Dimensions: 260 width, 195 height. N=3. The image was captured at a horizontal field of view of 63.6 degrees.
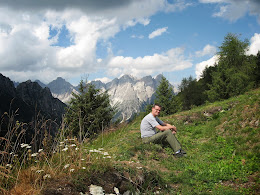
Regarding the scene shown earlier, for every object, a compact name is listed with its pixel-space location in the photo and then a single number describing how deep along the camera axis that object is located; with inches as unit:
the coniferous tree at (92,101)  1040.4
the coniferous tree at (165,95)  1302.9
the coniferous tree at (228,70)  1434.5
